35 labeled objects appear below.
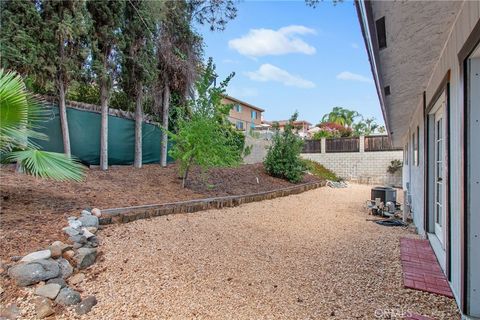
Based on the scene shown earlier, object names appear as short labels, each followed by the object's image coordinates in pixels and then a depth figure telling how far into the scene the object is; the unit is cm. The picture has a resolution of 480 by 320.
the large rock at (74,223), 341
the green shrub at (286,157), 1095
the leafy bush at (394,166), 1515
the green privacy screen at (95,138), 618
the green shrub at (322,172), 1546
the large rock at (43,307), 220
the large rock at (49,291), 236
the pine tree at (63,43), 549
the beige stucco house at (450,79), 213
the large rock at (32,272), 243
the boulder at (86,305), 230
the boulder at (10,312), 214
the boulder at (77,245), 308
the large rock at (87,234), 333
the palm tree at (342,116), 3158
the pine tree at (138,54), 698
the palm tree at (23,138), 323
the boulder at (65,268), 266
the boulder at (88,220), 363
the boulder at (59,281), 249
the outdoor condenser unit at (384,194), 745
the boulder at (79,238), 317
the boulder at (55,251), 279
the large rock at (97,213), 400
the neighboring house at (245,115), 2872
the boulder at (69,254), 290
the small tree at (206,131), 618
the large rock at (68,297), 235
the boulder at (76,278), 264
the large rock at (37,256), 260
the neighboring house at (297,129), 1192
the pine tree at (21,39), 496
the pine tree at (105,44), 631
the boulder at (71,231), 324
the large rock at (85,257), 289
